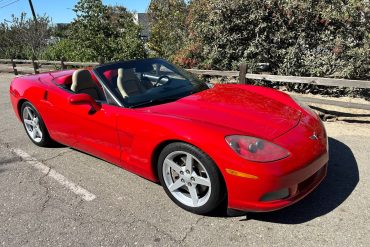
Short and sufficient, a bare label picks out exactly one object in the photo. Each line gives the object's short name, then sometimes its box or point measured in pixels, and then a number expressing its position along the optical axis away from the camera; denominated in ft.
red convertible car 8.95
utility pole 97.07
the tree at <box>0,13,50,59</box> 84.34
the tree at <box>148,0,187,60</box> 36.76
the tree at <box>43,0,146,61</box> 39.78
